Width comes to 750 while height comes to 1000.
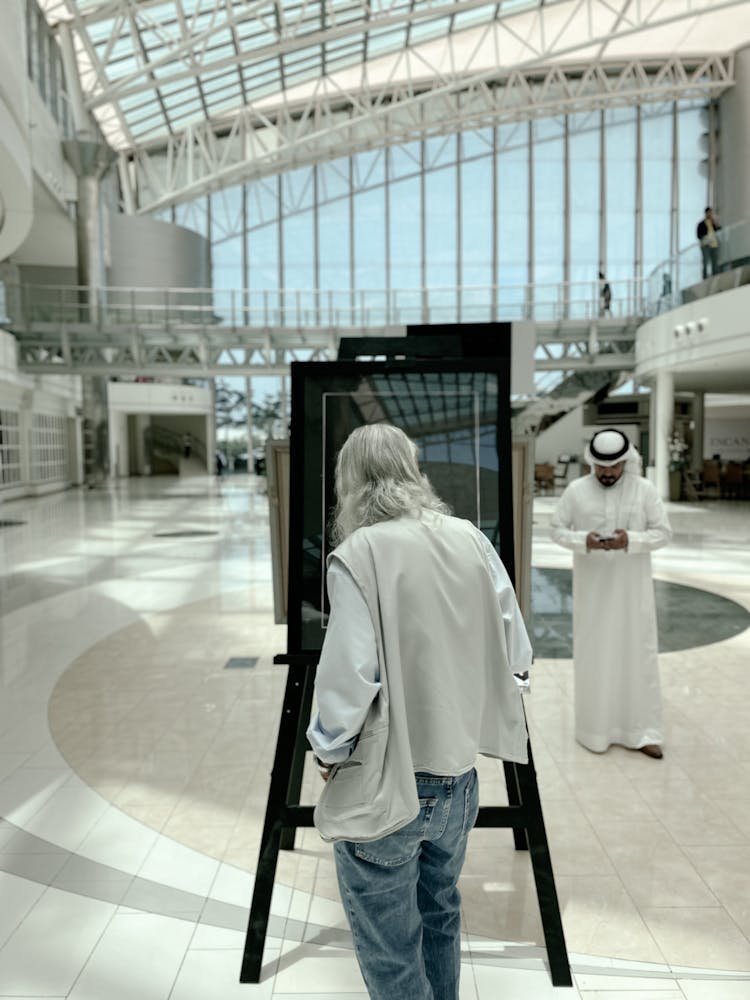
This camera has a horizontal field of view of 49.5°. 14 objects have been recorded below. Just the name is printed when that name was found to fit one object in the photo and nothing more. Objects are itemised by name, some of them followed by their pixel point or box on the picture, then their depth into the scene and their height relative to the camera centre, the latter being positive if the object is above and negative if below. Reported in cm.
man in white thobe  459 -99
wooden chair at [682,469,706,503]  2258 -131
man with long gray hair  182 -60
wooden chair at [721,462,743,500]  2358 -126
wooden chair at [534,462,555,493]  2591 -128
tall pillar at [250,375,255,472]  3932 +182
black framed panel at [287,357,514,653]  264 +0
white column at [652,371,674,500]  2139 +37
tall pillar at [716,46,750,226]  3067 +1133
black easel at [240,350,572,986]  260 -47
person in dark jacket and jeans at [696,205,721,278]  1806 +435
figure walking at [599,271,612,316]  2345 +402
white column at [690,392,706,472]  2412 +21
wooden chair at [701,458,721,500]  2416 -111
